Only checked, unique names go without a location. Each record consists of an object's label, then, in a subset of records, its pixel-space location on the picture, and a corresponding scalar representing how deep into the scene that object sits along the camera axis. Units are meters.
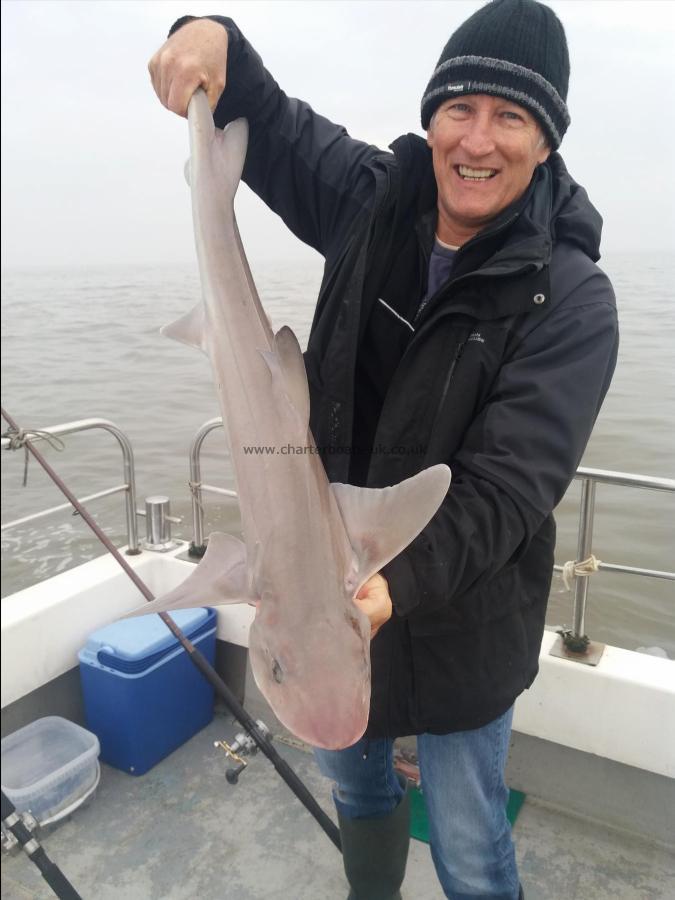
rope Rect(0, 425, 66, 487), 2.78
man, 1.60
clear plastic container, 2.80
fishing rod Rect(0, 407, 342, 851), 2.61
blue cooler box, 3.08
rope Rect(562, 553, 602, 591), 2.89
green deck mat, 2.91
